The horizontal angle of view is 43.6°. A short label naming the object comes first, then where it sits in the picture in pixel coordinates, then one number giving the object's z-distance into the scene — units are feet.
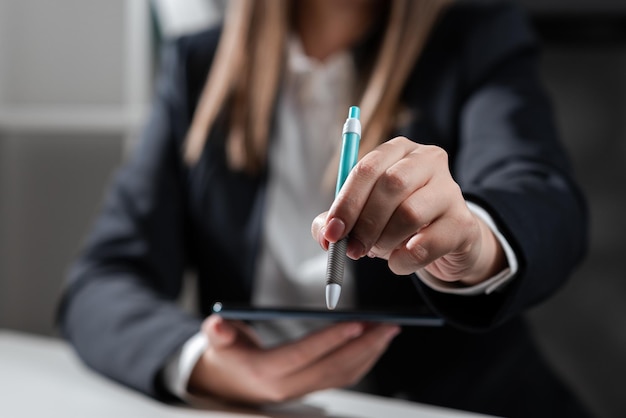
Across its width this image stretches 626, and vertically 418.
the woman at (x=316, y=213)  1.72
